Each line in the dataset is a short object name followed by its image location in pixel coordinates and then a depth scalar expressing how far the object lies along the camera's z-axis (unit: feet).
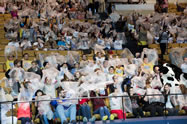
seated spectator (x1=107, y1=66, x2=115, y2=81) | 56.57
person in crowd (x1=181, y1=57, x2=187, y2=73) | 64.20
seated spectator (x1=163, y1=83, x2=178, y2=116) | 50.12
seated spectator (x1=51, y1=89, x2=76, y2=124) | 47.75
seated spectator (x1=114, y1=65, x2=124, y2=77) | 60.27
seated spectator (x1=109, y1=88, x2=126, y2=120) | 49.36
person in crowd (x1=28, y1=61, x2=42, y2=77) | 58.04
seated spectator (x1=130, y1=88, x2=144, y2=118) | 49.76
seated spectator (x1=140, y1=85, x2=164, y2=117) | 50.03
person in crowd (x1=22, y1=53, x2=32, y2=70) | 61.55
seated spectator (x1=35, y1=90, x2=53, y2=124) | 46.81
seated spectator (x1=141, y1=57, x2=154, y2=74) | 61.77
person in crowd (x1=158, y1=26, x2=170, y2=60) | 73.73
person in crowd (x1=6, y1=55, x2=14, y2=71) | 61.53
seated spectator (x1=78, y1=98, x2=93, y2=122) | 47.97
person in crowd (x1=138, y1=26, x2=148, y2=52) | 76.23
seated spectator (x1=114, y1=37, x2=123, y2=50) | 74.59
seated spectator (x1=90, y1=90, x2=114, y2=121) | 48.91
